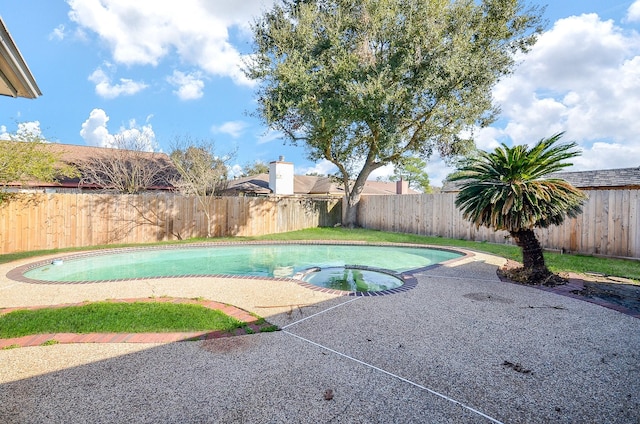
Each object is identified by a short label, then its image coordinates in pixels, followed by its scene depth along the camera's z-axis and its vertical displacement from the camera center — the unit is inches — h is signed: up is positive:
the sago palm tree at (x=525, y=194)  233.1 +13.1
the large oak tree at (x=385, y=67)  523.2 +234.8
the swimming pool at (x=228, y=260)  303.9 -60.8
